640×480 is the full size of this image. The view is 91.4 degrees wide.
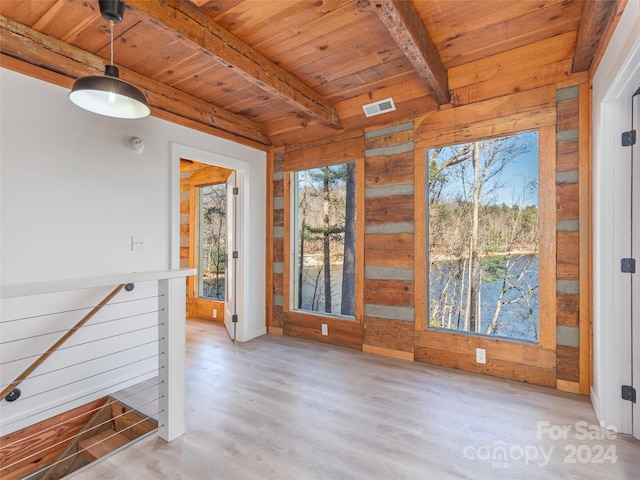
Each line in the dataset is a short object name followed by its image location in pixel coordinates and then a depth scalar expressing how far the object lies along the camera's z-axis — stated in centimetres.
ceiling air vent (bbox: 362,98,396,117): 328
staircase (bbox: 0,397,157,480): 221
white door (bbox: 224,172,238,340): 408
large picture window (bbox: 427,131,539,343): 279
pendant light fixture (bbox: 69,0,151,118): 162
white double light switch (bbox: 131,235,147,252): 284
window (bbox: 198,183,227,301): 524
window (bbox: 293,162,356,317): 386
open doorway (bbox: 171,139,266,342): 397
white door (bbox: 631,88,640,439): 198
